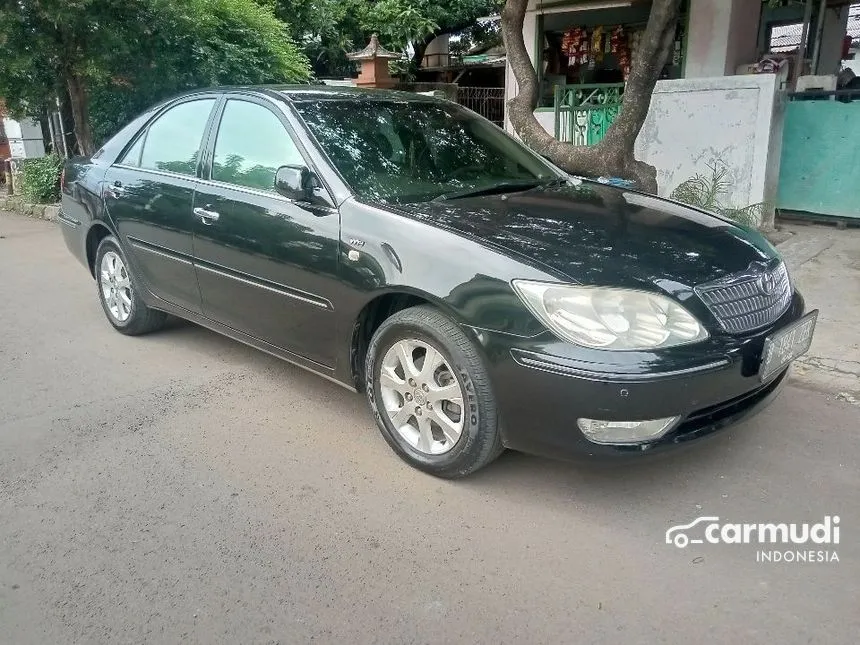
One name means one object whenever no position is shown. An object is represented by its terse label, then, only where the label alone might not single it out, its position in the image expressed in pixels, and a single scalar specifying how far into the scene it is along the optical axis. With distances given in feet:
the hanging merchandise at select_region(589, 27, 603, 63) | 33.22
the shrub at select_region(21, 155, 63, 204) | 36.58
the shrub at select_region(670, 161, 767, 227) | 24.09
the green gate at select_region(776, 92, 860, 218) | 24.32
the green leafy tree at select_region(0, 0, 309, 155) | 27.63
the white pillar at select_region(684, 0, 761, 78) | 27.96
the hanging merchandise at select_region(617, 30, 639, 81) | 32.81
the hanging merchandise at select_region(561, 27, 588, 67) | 33.96
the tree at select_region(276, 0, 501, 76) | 45.65
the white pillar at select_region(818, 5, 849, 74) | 34.45
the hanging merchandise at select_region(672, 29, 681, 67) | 31.86
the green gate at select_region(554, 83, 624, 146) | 28.84
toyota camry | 8.82
